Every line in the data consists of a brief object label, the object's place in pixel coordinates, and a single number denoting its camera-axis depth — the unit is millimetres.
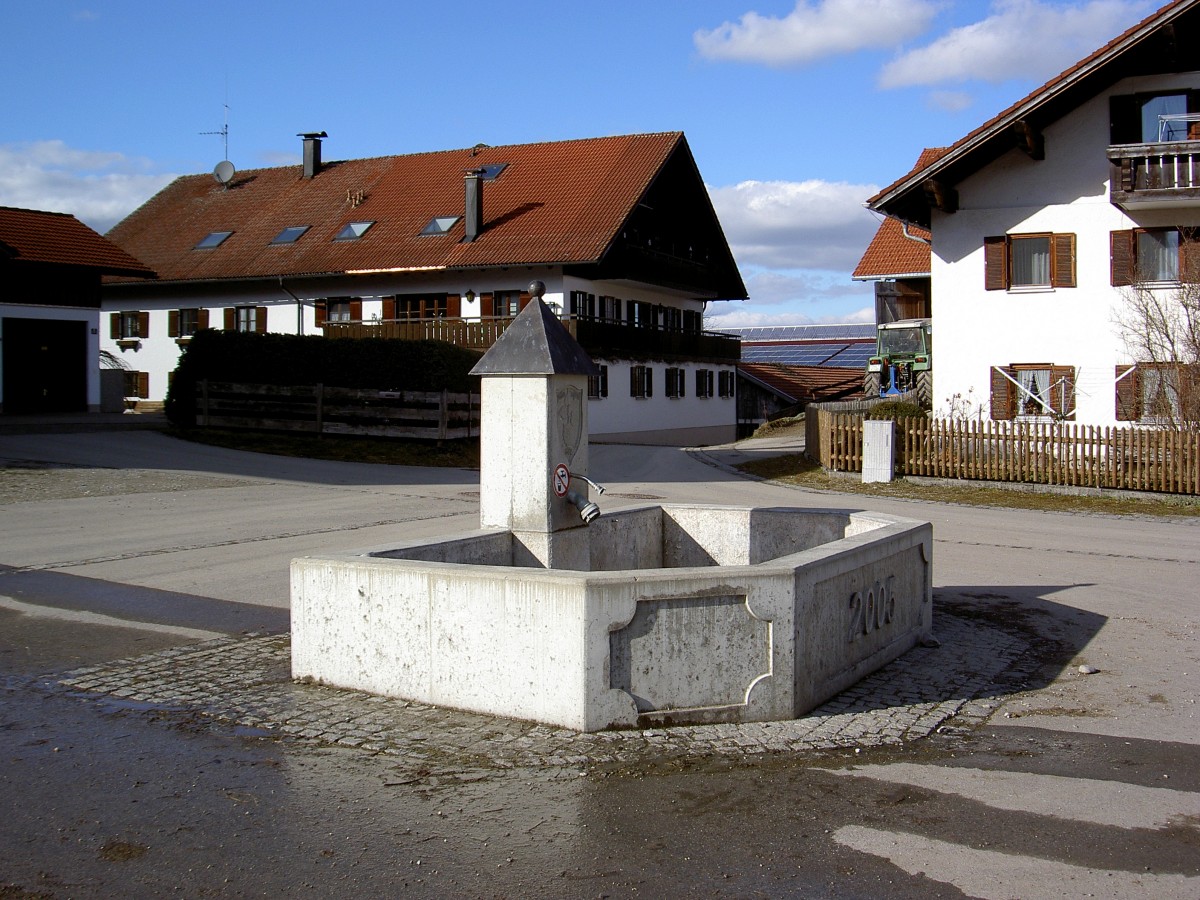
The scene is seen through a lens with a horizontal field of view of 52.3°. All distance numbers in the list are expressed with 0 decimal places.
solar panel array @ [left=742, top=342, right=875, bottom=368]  68438
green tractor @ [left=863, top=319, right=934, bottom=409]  36438
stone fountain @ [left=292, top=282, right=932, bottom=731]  6594
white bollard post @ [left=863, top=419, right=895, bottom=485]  23969
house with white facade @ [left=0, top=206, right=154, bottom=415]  33094
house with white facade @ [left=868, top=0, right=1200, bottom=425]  26438
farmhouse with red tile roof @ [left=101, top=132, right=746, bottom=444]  40844
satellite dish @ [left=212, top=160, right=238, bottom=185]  53250
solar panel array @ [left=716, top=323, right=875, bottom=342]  87125
